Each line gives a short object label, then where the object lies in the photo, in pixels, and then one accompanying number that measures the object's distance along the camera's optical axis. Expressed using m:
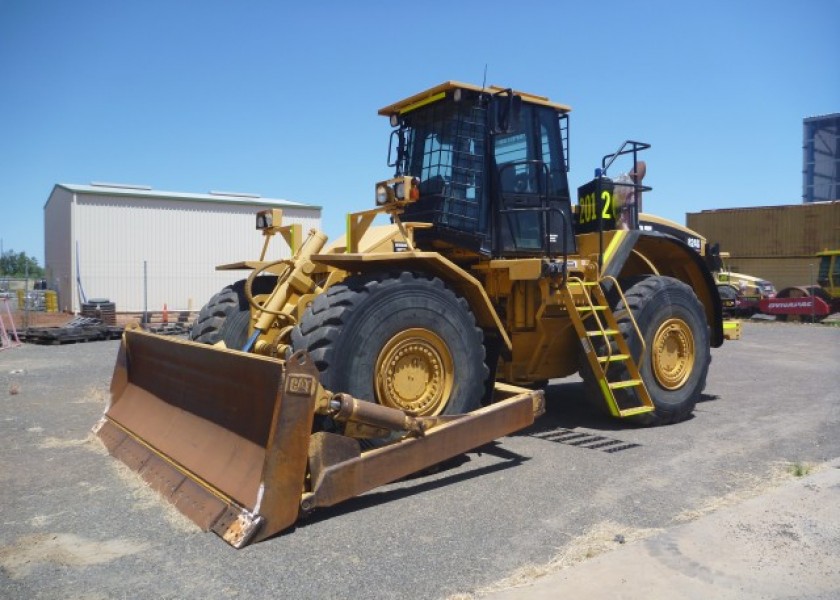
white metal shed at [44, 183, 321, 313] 23.81
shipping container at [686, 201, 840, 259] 31.56
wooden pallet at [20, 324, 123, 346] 17.14
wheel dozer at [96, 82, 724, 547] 4.18
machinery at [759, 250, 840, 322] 23.56
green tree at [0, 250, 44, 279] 68.38
